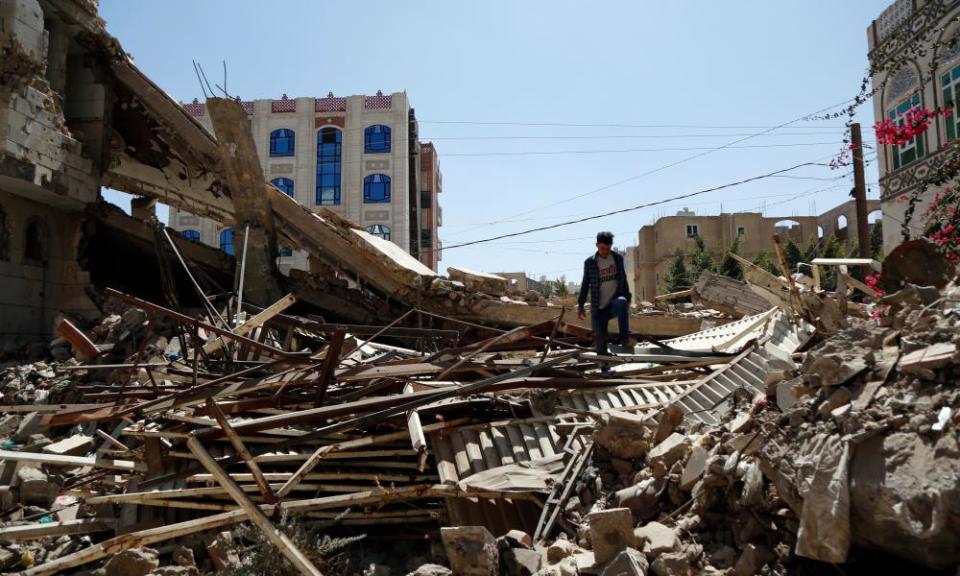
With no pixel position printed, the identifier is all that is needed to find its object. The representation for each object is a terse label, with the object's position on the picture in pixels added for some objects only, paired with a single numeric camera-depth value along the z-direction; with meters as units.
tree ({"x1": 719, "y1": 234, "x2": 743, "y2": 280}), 31.44
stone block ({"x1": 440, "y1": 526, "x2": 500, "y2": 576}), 3.45
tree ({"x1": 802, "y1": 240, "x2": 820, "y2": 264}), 32.54
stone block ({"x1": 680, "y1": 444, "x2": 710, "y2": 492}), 3.39
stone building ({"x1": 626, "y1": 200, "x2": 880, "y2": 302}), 40.91
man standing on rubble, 6.88
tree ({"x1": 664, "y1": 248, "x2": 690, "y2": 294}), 34.52
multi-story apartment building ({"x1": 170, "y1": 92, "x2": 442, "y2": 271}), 33.88
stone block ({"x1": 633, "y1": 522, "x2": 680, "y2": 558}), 3.09
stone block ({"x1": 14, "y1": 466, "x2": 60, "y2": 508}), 5.66
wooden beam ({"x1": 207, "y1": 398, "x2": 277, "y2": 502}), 4.24
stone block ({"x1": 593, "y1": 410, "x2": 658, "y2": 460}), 4.13
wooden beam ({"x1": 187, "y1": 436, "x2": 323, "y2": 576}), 3.68
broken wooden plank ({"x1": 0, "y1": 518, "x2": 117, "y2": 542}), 4.65
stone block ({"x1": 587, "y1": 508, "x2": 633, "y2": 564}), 3.16
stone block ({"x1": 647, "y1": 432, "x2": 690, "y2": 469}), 3.71
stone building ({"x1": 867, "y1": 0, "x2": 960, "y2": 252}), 11.09
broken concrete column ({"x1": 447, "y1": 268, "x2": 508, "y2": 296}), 13.17
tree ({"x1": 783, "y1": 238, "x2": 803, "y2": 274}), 33.56
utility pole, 13.05
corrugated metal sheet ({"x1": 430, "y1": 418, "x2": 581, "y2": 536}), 4.46
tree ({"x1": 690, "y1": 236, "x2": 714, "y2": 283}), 33.47
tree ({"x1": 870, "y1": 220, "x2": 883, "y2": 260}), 34.37
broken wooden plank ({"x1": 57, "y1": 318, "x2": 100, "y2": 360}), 6.19
